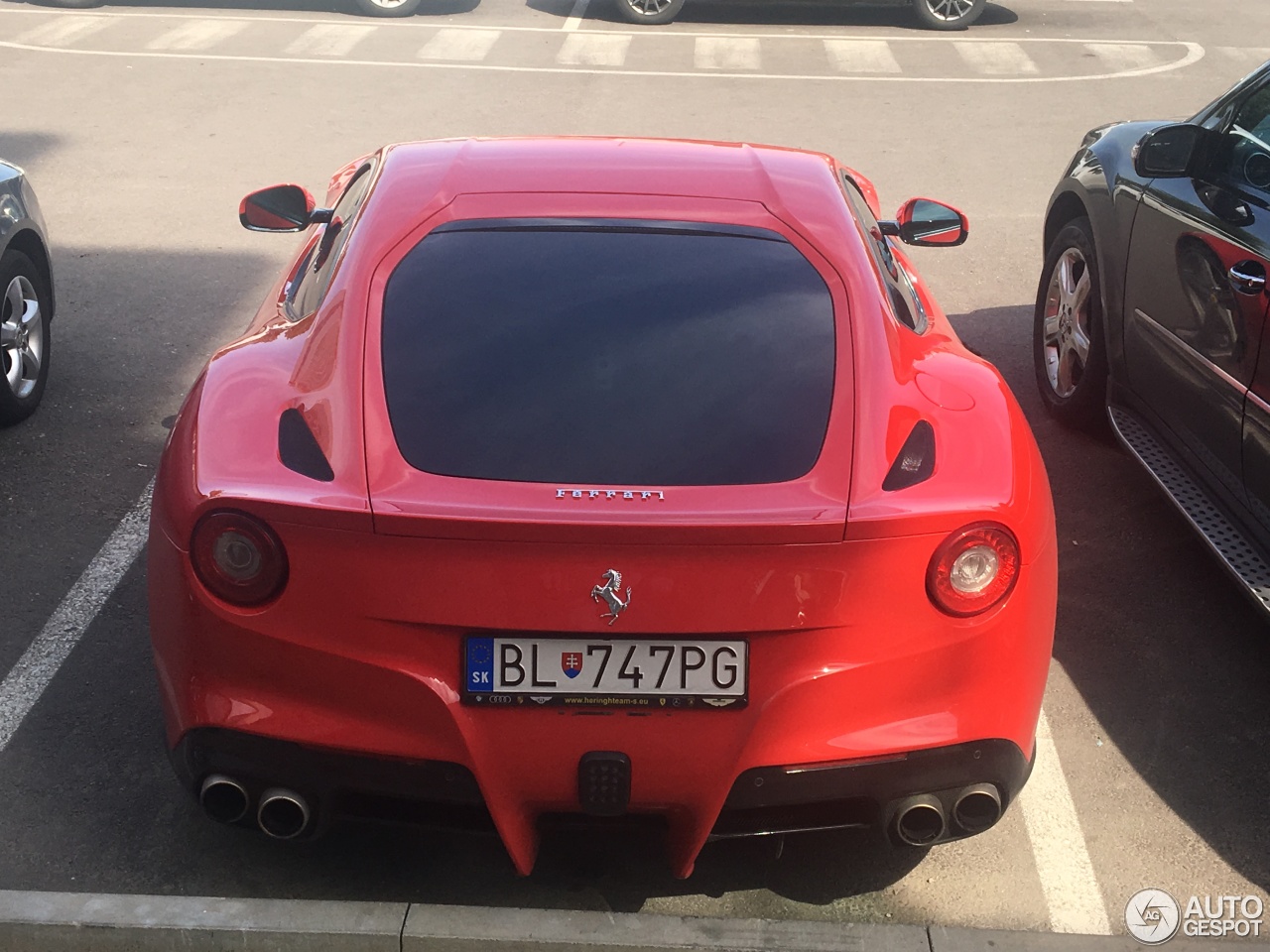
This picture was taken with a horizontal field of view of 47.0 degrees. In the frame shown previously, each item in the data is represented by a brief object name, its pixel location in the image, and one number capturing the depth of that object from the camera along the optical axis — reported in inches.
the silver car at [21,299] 219.5
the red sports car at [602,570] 103.6
